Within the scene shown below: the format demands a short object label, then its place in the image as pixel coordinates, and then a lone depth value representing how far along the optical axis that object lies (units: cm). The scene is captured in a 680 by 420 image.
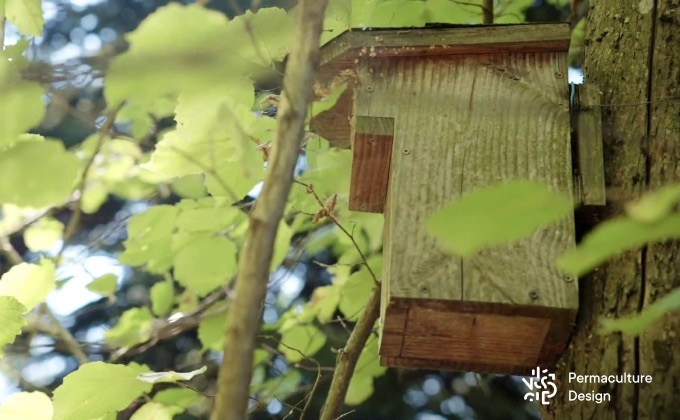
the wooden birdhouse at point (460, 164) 180
